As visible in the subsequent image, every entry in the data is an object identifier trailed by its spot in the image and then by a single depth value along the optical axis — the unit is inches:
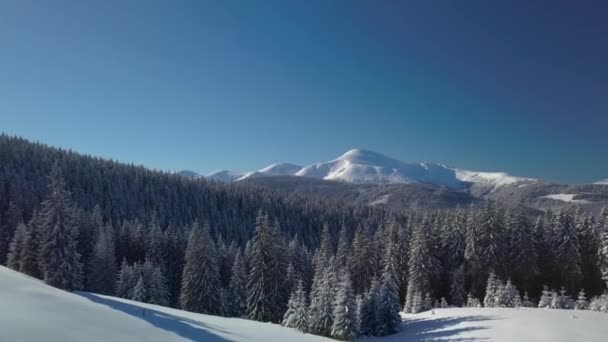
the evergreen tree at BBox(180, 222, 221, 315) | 1836.9
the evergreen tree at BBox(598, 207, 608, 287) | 1825.8
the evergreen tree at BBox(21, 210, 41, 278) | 1700.3
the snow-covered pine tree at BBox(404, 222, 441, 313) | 1999.3
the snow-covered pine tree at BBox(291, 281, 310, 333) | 1334.9
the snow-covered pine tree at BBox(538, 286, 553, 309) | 1581.0
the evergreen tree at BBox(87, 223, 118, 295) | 2068.2
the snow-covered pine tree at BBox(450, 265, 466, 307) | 2028.8
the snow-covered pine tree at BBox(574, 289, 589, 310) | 1540.7
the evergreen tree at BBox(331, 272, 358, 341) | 1293.1
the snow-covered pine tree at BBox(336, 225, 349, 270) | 2359.9
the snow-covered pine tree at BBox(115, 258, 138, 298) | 1829.5
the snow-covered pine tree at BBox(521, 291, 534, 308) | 1681.8
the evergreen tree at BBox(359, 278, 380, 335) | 1440.7
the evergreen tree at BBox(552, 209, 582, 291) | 1977.1
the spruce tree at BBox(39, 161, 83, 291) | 1440.7
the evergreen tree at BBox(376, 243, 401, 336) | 1396.4
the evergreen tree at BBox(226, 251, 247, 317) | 1925.4
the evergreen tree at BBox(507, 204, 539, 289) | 2006.6
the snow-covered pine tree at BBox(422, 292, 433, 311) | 1851.4
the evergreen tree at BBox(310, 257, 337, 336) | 1334.9
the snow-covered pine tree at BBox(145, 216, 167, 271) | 2334.8
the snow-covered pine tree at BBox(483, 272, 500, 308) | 1648.0
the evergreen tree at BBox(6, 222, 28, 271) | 1871.3
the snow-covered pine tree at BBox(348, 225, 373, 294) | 2239.2
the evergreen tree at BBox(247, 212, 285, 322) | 1780.3
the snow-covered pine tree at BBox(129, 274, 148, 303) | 1701.5
